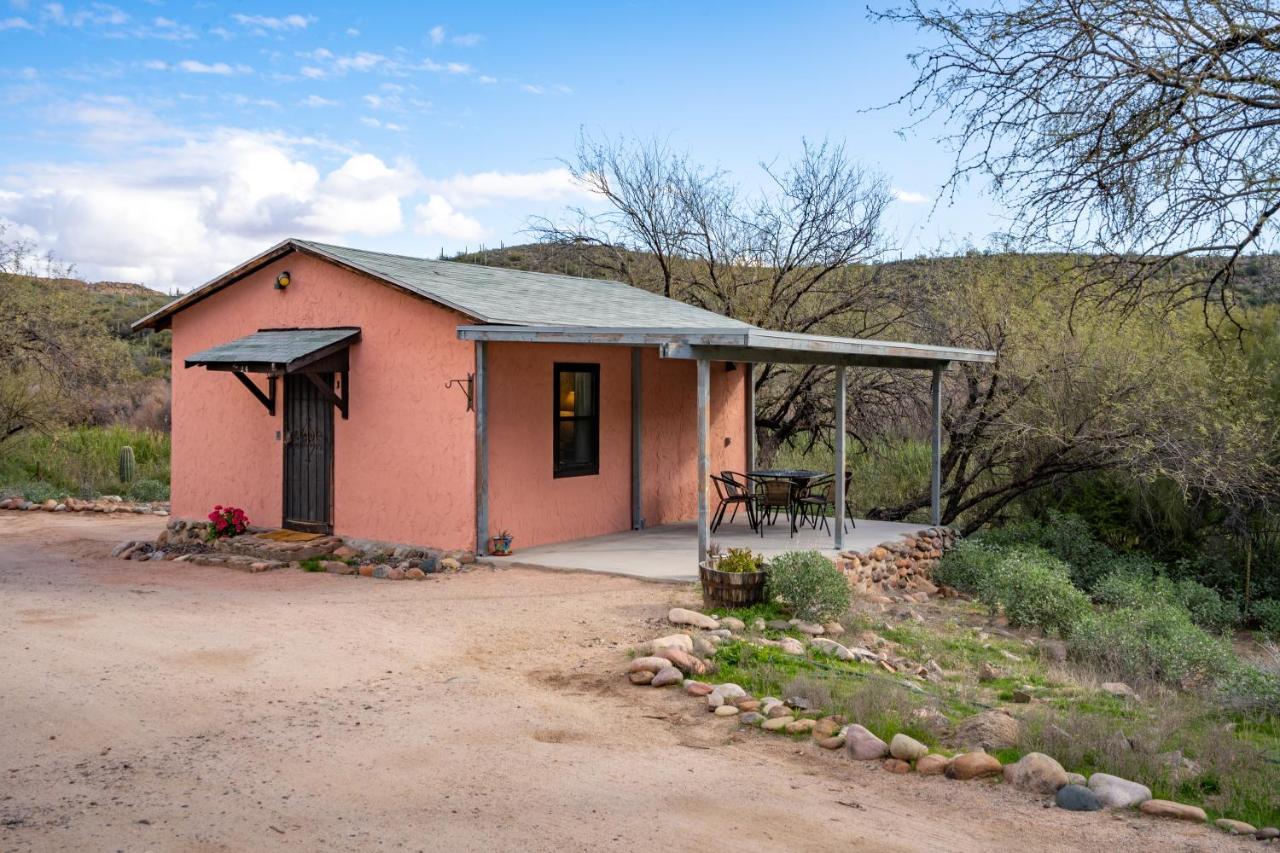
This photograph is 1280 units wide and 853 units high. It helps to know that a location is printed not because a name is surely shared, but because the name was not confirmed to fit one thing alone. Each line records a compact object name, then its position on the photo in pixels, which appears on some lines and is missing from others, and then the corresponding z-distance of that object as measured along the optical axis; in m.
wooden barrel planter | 8.34
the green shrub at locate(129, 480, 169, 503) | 18.00
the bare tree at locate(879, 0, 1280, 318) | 6.05
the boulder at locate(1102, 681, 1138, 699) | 6.64
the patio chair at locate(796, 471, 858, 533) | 12.20
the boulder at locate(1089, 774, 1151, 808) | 4.64
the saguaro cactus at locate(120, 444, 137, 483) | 18.95
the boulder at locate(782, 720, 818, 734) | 5.65
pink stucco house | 10.72
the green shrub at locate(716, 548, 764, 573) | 8.49
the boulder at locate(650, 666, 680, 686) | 6.51
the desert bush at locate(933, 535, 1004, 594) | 12.11
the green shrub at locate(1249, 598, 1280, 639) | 11.96
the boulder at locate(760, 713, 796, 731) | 5.69
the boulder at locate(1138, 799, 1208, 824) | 4.49
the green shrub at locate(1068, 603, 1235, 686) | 7.56
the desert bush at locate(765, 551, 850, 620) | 8.22
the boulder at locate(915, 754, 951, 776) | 5.08
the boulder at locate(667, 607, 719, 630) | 7.86
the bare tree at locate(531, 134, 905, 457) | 17.56
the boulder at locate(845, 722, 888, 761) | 5.28
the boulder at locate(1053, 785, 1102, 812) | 4.62
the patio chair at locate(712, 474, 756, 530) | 12.20
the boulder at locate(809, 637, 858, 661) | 7.16
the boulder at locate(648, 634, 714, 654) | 7.06
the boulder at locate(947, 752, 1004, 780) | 4.98
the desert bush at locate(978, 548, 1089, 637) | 9.46
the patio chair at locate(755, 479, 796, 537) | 11.96
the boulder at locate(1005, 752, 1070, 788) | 4.84
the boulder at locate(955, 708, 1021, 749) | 5.38
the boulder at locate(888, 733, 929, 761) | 5.18
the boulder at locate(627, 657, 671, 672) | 6.67
